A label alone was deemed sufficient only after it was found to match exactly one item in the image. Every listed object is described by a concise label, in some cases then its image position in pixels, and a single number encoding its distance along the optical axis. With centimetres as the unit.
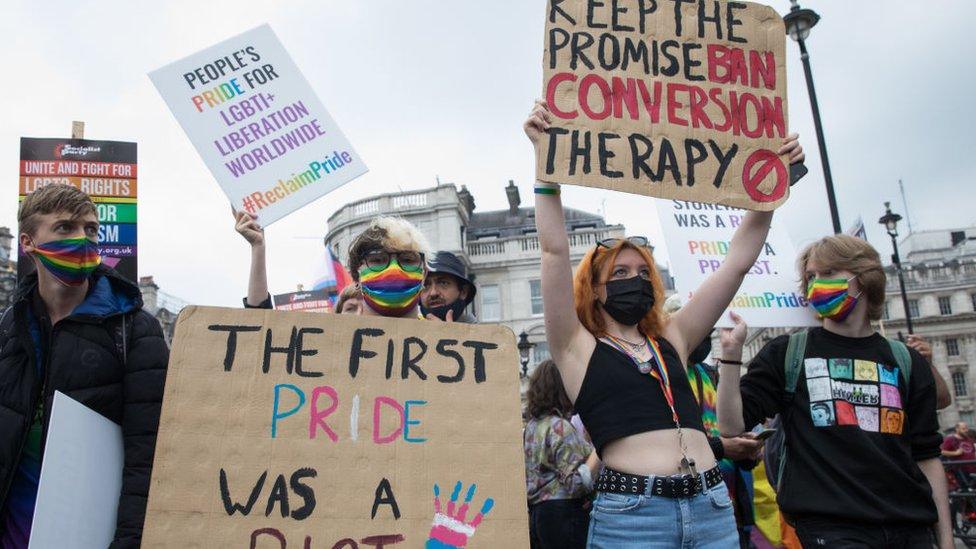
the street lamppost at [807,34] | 882
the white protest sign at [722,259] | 418
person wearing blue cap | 455
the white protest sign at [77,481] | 213
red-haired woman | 251
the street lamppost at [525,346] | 1895
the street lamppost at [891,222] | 1944
